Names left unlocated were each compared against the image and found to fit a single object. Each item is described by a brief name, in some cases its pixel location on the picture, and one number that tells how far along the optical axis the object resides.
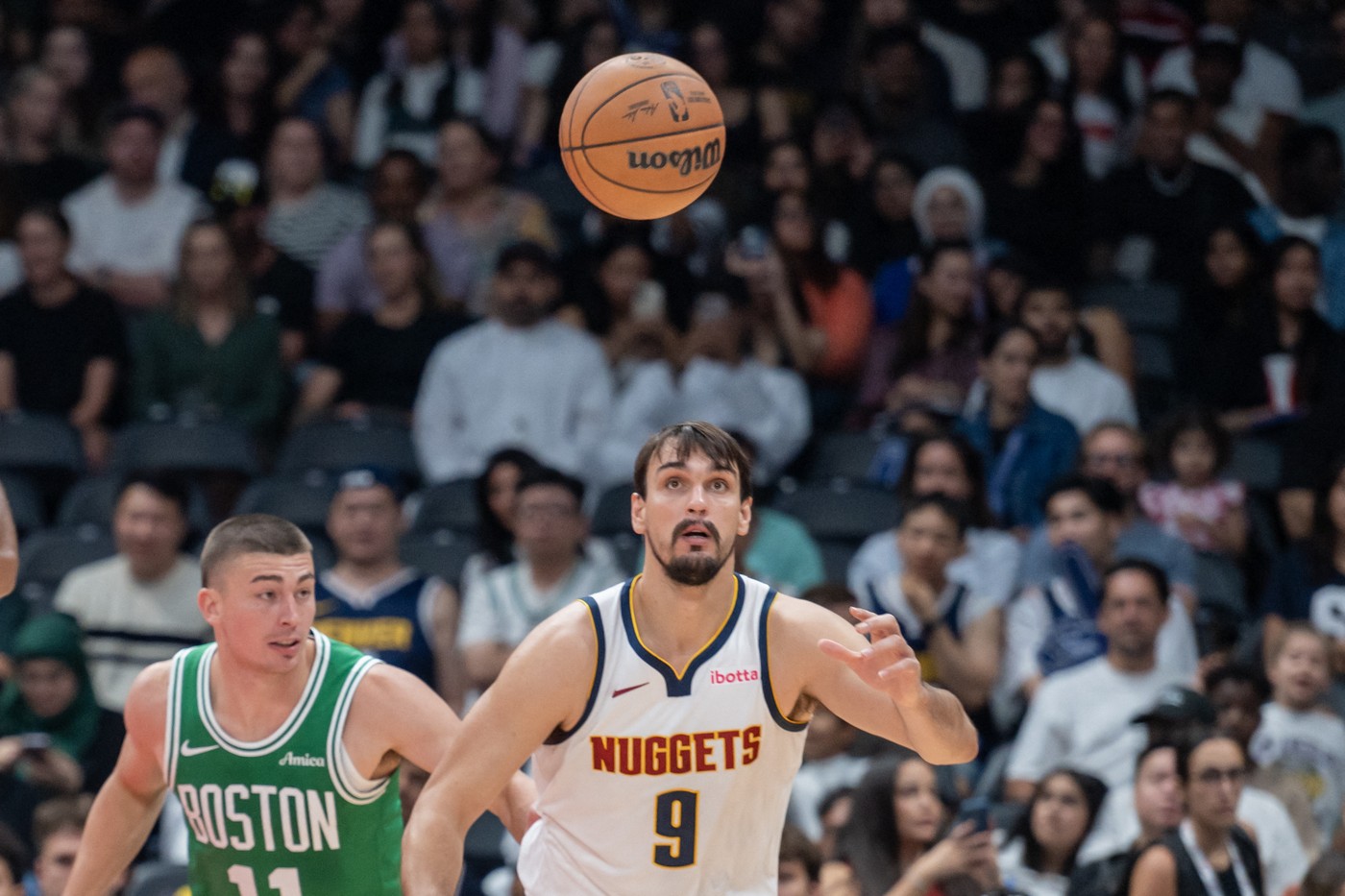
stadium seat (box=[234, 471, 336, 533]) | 19.41
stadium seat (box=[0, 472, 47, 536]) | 19.91
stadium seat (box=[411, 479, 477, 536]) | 20.03
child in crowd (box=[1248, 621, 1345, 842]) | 16.42
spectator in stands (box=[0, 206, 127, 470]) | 20.98
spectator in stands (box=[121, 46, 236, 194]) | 23.84
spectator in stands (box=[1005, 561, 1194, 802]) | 16.55
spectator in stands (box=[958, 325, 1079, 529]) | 19.52
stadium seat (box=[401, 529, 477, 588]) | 19.16
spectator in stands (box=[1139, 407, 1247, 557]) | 19.31
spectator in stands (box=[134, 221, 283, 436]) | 20.94
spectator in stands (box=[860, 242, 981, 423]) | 20.83
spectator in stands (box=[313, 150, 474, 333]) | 22.06
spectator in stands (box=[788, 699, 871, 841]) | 16.08
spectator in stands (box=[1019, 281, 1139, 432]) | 20.19
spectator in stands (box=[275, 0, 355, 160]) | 24.83
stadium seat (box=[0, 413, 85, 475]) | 20.33
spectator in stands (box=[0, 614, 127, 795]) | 16.94
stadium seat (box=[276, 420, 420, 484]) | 20.58
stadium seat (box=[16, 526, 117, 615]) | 19.02
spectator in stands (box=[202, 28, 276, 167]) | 24.17
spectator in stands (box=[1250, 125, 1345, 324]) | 22.28
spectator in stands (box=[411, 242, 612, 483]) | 20.42
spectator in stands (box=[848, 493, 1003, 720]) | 17.23
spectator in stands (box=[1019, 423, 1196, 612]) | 18.41
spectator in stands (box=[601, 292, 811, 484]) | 20.33
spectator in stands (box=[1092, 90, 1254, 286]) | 22.56
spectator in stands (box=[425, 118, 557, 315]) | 22.05
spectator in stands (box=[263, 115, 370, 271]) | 22.73
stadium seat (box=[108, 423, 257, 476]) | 20.12
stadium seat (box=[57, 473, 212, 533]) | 19.70
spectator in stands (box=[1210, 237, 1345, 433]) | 21.00
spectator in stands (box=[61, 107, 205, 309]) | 22.33
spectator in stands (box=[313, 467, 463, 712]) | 17.45
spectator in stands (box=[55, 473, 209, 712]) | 17.77
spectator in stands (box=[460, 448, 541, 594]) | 18.81
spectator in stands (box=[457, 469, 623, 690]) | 17.50
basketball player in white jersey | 10.01
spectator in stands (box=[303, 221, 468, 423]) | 21.41
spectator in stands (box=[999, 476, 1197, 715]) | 17.41
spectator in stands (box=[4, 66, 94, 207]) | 23.41
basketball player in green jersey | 10.80
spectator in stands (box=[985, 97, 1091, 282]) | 22.66
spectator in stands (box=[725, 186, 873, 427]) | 21.48
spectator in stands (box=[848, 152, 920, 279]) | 22.50
